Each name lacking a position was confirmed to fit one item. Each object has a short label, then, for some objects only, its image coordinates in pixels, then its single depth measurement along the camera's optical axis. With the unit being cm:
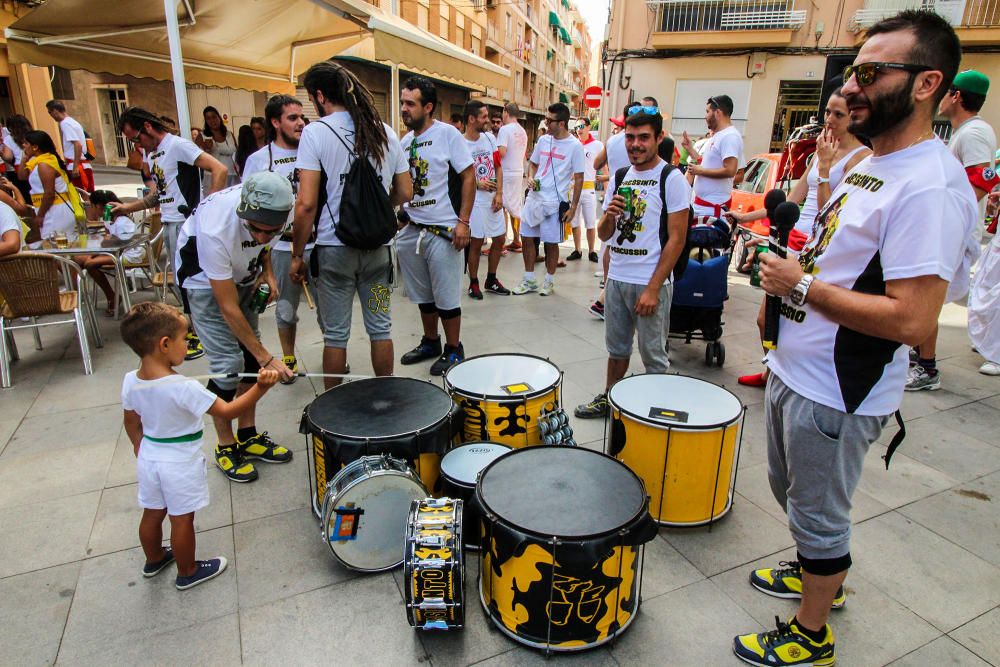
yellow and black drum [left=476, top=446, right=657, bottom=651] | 187
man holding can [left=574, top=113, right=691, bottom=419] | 313
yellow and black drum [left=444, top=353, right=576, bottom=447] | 274
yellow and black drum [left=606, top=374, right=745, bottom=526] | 251
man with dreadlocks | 325
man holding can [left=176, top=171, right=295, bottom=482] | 264
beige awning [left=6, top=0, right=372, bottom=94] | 603
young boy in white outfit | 218
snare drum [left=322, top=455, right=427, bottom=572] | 226
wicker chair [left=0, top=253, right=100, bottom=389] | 413
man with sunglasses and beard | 147
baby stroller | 434
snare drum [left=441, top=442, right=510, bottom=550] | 240
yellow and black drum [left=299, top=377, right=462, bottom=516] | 240
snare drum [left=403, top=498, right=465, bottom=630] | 200
